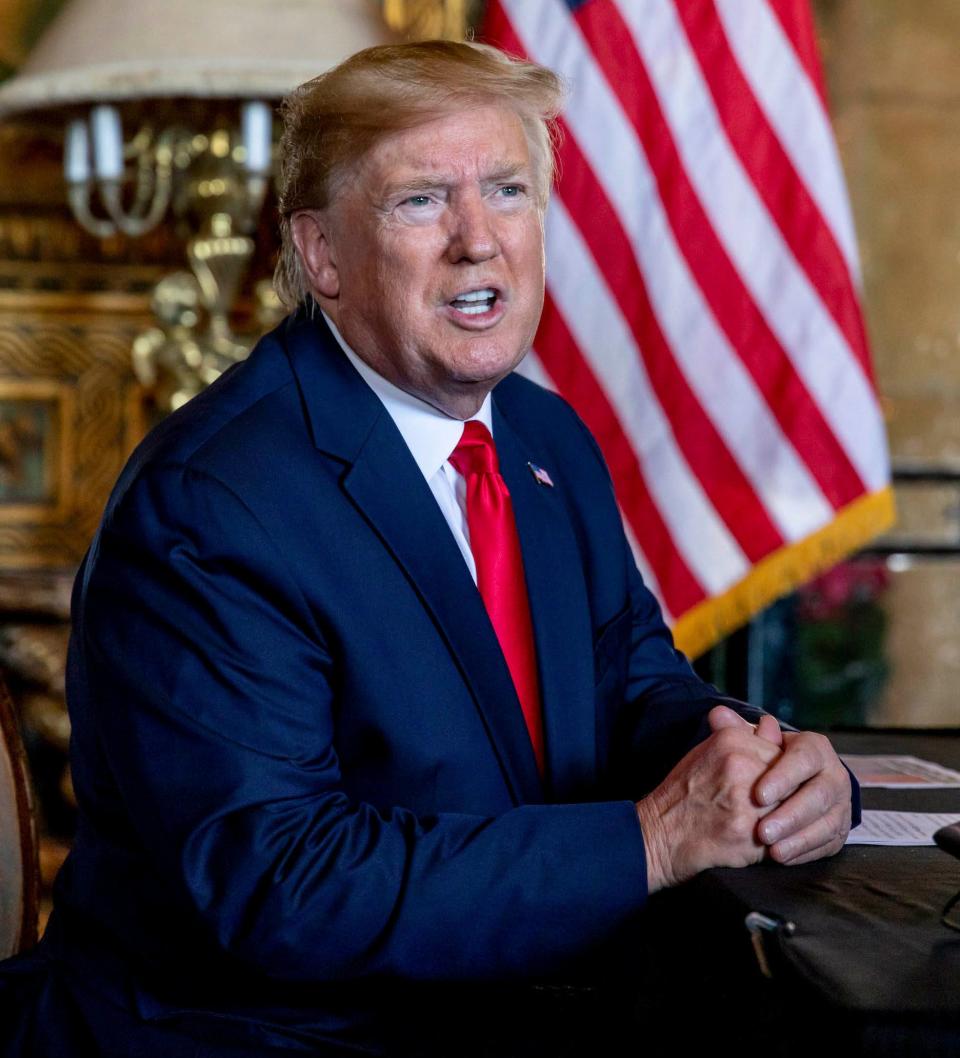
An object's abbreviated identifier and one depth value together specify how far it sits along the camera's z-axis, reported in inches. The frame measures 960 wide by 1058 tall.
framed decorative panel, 135.6
